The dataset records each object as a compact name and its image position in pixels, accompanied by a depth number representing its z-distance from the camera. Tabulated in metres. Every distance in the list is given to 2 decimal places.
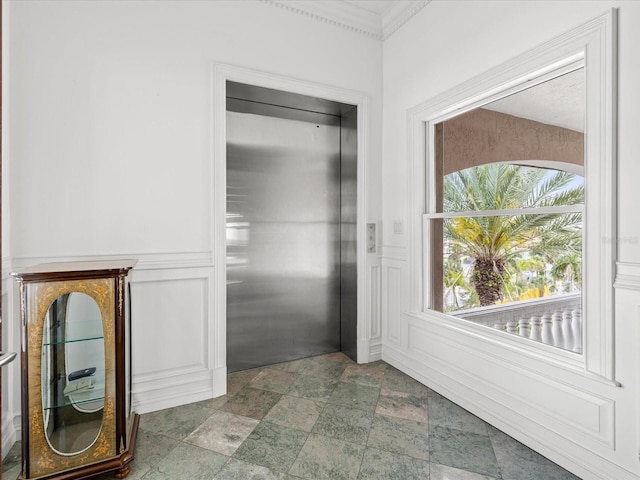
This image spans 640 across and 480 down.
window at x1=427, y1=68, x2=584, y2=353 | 1.97
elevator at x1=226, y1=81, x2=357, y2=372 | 3.01
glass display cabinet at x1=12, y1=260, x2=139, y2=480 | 1.68
